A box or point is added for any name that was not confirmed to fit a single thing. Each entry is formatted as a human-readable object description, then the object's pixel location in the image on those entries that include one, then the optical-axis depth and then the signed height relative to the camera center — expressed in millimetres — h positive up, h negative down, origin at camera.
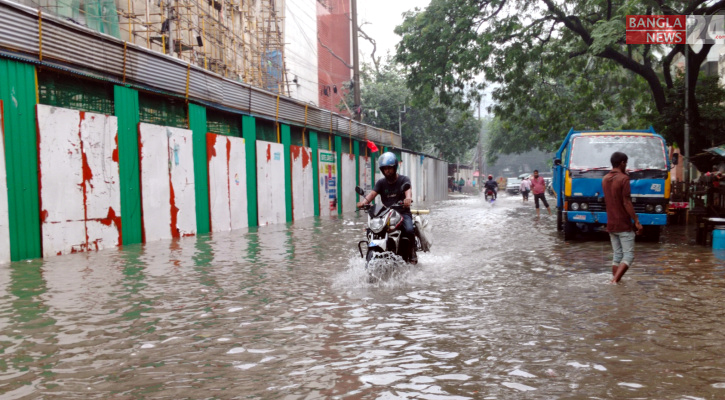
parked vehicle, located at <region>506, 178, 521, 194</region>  66188 -689
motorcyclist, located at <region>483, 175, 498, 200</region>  36594 -241
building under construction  11406 +1289
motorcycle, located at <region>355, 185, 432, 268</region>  8242 -627
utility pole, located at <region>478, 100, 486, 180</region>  85100 +1989
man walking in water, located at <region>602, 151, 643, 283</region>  8336 -481
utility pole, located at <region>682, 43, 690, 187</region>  19828 +2080
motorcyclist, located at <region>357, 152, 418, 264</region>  8648 -127
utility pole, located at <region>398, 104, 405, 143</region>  49356 +4858
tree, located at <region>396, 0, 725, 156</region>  21250 +4406
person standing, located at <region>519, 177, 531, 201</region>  40406 -453
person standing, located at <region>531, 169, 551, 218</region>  26281 -311
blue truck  13422 +28
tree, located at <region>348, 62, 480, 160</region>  50219 +5019
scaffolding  19484 +5919
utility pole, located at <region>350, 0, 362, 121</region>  26156 +4715
